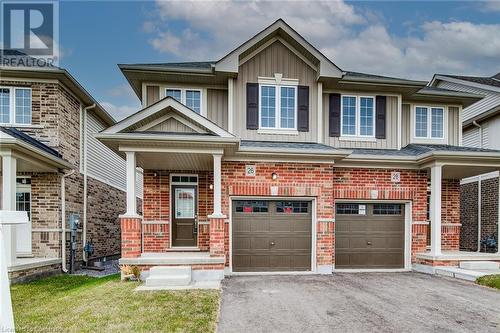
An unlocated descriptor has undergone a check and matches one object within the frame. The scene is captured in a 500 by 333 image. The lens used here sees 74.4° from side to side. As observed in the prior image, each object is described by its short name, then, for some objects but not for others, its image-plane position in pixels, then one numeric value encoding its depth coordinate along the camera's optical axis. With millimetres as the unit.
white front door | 10164
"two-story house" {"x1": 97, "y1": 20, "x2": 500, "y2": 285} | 8398
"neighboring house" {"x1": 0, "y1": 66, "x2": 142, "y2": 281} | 8703
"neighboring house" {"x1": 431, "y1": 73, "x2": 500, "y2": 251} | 13188
